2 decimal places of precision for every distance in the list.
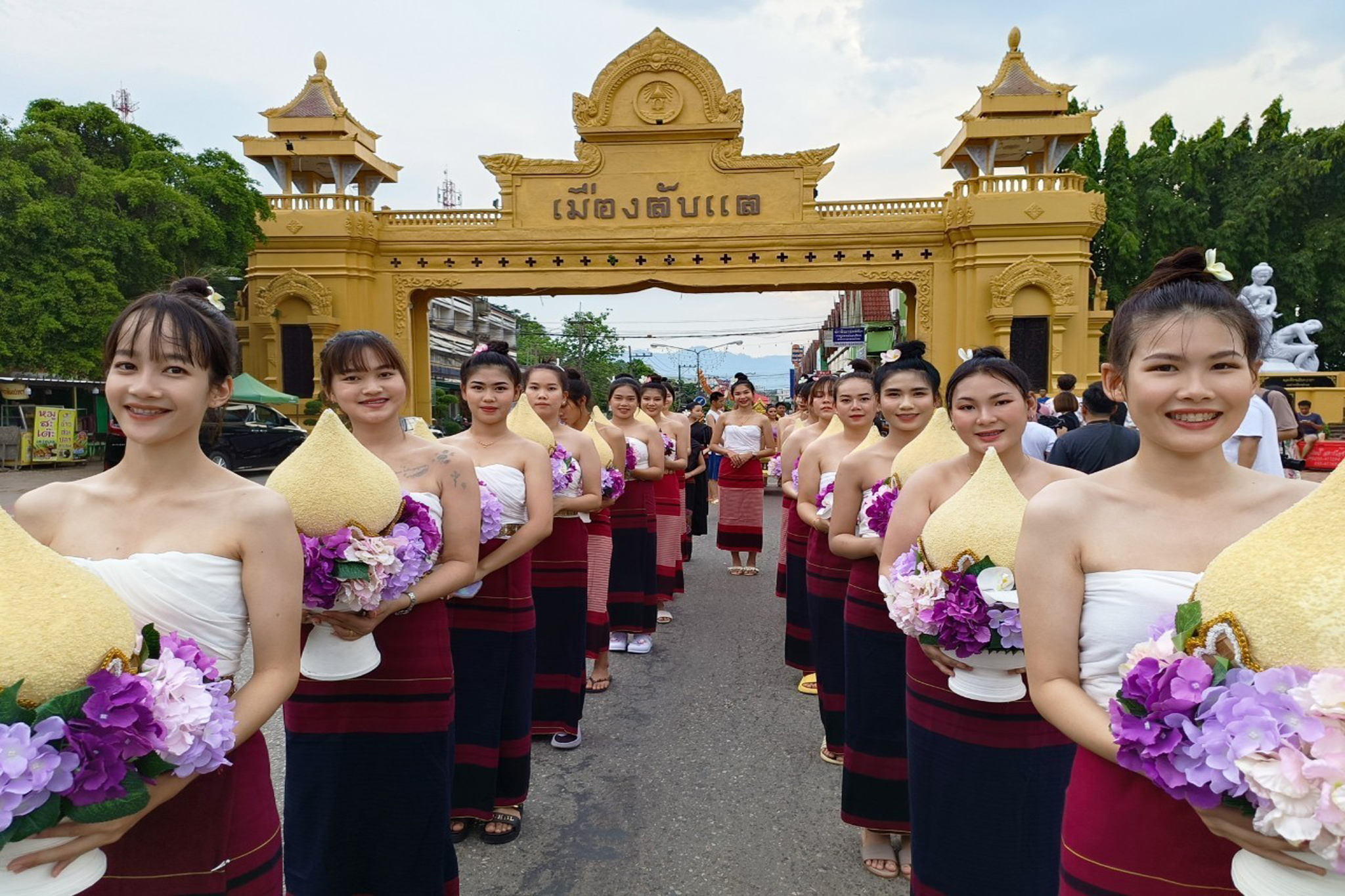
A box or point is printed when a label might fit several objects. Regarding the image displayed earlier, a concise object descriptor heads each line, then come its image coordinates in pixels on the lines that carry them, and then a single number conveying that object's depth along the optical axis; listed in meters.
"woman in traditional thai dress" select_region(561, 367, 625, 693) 5.56
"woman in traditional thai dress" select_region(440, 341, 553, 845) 3.52
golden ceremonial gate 19.56
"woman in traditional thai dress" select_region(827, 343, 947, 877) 3.30
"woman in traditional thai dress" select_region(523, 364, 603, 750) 4.54
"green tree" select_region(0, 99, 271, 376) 16.05
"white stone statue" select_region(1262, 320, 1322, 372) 23.45
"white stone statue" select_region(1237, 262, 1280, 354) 22.42
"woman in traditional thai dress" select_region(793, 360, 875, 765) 4.30
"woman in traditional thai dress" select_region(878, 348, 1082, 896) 2.38
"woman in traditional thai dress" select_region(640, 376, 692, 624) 7.69
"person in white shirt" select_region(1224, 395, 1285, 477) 5.50
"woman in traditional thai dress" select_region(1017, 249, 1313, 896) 1.58
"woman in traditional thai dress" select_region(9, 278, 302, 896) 1.76
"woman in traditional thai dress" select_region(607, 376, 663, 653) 6.38
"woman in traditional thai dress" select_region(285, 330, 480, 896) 2.67
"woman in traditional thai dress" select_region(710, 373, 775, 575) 9.20
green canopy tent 19.25
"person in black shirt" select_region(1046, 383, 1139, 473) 4.38
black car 17.64
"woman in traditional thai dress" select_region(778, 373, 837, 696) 5.54
